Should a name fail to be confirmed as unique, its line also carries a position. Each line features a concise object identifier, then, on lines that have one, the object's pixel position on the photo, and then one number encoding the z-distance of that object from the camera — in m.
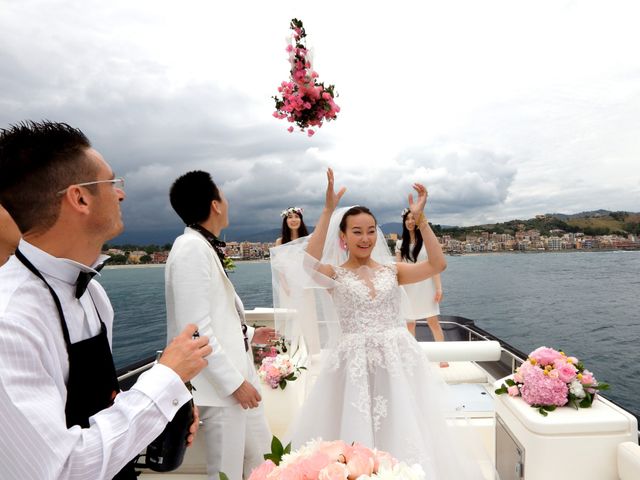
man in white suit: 1.91
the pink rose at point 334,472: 0.81
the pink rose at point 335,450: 0.91
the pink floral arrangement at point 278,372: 3.43
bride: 2.54
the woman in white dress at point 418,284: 5.44
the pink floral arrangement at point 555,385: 2.26
